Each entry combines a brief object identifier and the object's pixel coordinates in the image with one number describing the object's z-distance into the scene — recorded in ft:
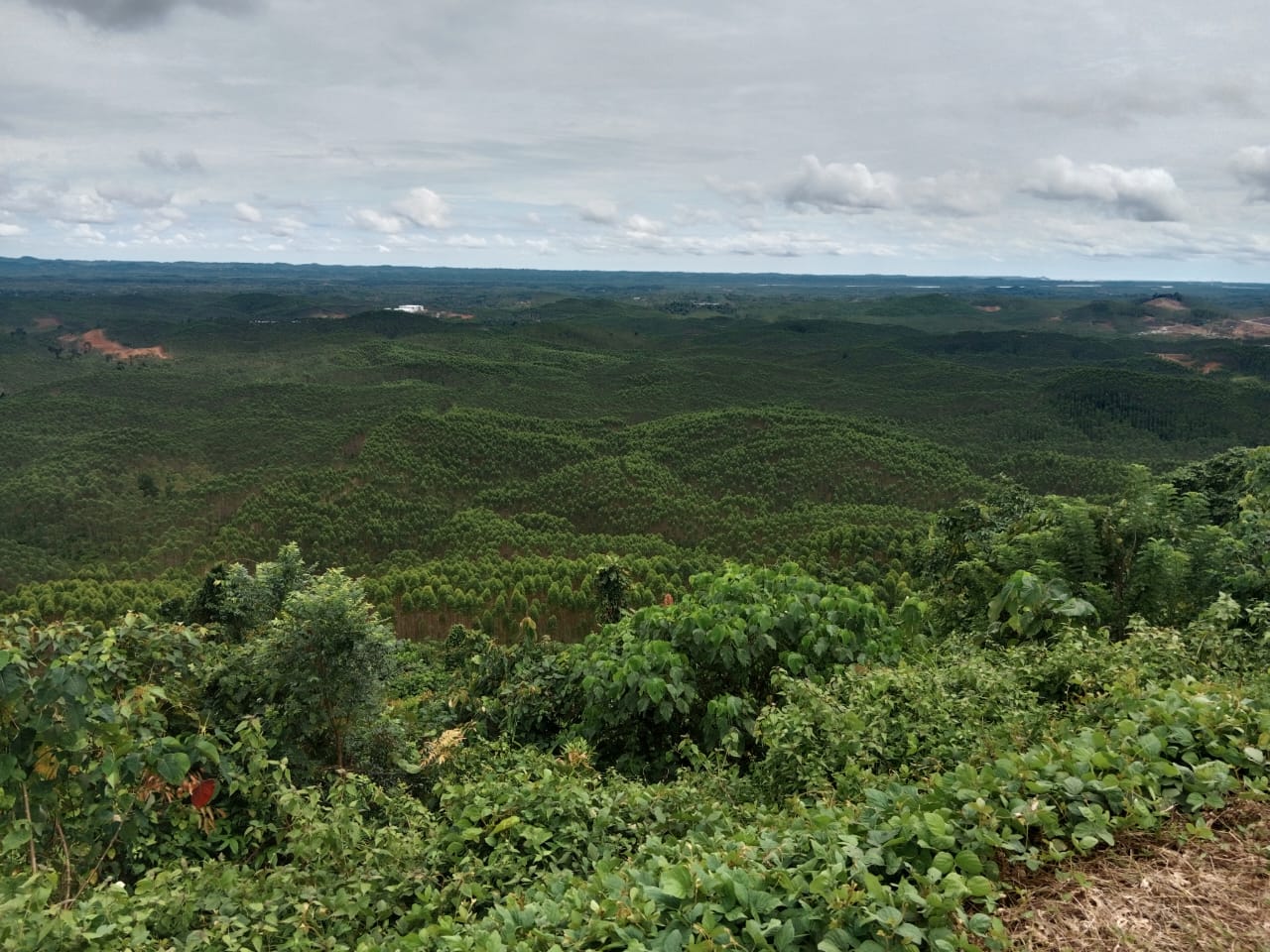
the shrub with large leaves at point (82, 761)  13.50
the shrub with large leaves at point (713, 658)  23.86
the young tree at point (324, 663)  24.04
